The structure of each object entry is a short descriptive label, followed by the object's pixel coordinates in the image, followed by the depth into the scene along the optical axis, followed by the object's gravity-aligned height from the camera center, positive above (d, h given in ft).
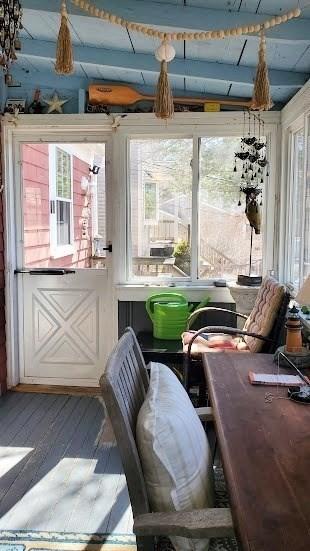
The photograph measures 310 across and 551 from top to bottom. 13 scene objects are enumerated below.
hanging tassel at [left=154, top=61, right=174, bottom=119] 7.36 +2.07
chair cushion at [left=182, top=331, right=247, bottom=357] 10.11 -2.51
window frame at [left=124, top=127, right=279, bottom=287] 12.34 +1.01
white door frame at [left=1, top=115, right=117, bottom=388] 12.62 +1.81
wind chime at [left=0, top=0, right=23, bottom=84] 6.18 +2.66
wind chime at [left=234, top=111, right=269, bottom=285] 11.78 +1.61
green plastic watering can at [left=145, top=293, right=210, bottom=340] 11.87 -2.08
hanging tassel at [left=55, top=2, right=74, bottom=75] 6.38 +2.46
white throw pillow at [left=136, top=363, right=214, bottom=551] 3.92 -1.96
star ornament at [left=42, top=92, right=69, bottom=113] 12.65 +3.41
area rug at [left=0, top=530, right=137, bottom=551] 6.70 -4.48
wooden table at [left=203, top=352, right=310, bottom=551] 3.07 -1.93
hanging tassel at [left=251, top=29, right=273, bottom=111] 6.65 +2.07
